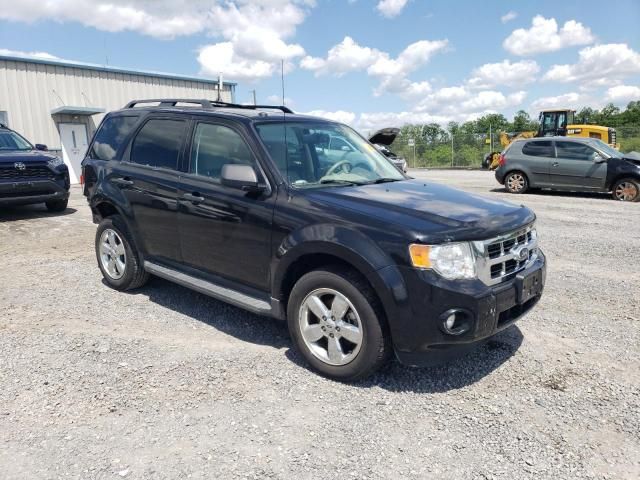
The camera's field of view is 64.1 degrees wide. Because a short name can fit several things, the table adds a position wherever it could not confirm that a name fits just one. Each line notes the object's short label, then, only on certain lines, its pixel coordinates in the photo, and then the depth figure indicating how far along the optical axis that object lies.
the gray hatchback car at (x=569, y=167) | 12.78
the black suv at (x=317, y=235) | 3.13
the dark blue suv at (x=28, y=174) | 9.34
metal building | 18.55
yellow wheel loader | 24.72
